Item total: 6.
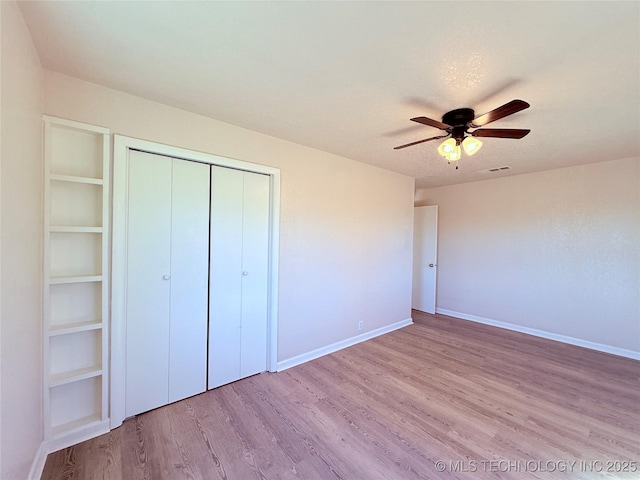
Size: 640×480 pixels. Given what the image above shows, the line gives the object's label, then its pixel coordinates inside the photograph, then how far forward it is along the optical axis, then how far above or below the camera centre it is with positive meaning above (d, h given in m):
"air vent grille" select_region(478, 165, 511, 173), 3.81 +1.06
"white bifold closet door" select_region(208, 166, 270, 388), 2.46 -0.39
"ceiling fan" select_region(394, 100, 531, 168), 1.84 +0.85
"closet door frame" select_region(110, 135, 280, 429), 1.89 -0.22
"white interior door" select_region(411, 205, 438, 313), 5.11 -0.35
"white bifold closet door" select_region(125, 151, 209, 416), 2.04 -0.38
